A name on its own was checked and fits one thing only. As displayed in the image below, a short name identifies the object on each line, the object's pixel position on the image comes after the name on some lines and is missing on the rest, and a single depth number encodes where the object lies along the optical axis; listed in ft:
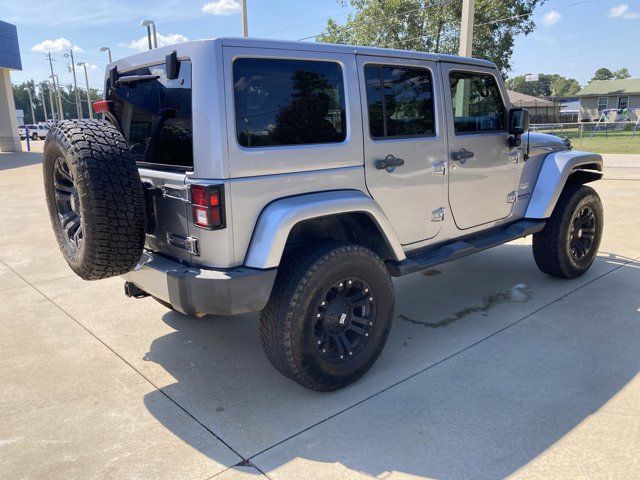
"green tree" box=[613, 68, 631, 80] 439.10
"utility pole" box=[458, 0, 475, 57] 33.01
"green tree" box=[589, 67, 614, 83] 498.28
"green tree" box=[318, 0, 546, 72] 91.81
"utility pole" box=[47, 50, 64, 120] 212.77
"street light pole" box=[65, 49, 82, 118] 209.67
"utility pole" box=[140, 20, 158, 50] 54.82
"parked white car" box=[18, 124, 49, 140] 165.78
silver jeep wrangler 8.70
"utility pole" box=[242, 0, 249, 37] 44.88
